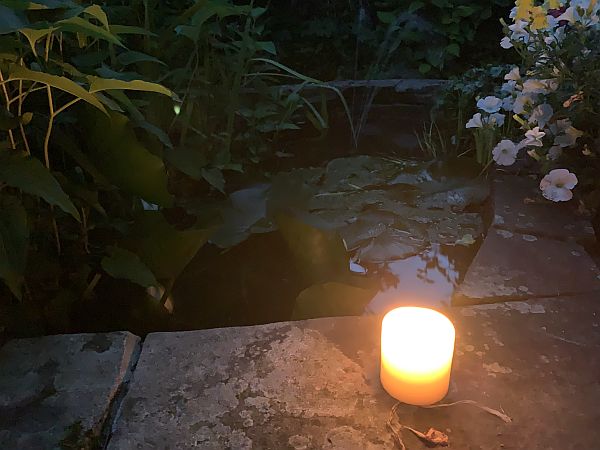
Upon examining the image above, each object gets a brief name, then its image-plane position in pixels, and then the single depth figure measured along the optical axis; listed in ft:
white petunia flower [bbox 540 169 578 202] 4.73
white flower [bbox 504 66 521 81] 5.42
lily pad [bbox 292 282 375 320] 4.11
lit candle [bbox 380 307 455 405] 2.99
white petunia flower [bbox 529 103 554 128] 4.94
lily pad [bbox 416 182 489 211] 5.83
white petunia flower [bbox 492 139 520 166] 5.33
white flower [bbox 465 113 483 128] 5.94
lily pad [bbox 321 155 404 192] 6.33
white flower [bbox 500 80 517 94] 5.73
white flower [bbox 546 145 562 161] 4.96
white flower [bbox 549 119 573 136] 4.83
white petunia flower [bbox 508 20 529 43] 5.38
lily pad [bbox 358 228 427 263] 5.03
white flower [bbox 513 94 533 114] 5.16
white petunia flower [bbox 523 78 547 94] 4.98
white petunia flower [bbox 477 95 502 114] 5.93
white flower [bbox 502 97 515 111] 5.87
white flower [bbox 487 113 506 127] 5.94
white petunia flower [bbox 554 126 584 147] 4.73
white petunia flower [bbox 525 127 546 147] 4.89
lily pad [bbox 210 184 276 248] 5.10
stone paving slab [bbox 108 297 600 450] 2.92
